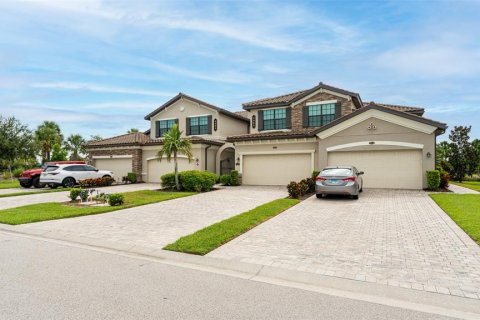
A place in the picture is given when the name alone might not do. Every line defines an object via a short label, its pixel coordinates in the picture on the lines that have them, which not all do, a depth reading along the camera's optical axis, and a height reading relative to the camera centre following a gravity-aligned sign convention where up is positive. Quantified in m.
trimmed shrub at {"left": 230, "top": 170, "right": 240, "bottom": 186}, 20.75 -1.02
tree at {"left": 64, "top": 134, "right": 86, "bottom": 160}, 48.94 +3.19
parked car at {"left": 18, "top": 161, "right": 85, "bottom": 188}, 20.72 -0.97
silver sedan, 12.73 -0.81
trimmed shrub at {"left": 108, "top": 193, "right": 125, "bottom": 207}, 12.16 -1.45
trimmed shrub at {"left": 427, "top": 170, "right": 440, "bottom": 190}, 15.41 -0.85
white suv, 19.86 -0.74
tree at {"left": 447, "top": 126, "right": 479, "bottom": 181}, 34.38 +0.95
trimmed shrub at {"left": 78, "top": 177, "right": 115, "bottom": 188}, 20.72 -1.29
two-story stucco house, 16.44 +1.46
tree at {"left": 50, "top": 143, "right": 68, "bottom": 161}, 34.41 +1.11
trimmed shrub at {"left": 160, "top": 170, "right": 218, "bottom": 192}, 17.66 -1.03
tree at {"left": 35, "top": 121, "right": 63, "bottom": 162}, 40.41 +3.46
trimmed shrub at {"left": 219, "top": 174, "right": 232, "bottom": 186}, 20.83 -1.16
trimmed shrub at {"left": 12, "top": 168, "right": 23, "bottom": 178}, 33.80 -0.92
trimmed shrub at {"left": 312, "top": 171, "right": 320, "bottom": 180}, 17.11 -0.64
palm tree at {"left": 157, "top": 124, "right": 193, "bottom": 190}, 18.58 +1.18
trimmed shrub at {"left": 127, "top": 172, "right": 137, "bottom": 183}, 23.98 -1.07
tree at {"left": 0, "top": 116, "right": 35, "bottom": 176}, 25.83 +1.98
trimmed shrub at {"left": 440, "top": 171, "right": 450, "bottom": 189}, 15.80 -0.92
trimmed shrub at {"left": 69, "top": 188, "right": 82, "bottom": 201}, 13.22 -1.28
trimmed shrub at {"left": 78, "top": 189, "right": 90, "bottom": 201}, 13.30 -1.33
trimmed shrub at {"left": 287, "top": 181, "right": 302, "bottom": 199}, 13.66 -1.22
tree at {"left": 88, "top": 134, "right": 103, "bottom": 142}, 57.89 +5.13
